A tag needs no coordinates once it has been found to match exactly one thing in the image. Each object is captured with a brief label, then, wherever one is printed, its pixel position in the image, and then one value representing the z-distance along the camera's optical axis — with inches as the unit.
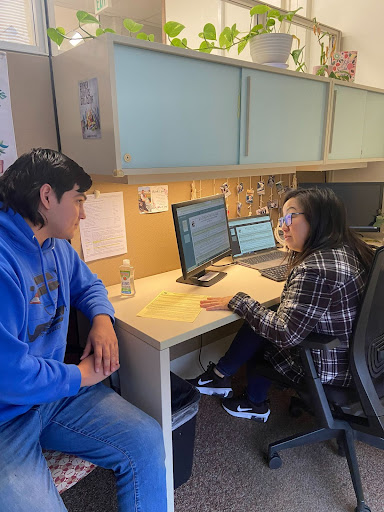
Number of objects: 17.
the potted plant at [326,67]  77.4
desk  47.3
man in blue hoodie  37.3
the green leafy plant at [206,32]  52.0
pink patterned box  85.2
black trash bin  55.3
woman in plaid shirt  49.4
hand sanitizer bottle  60.6
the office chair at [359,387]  48.3
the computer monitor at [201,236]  62.5
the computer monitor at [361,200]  95.2
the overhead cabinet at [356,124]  79.7
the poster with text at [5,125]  51.2
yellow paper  53.0
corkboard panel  65.5
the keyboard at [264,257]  78.5
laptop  78.8
